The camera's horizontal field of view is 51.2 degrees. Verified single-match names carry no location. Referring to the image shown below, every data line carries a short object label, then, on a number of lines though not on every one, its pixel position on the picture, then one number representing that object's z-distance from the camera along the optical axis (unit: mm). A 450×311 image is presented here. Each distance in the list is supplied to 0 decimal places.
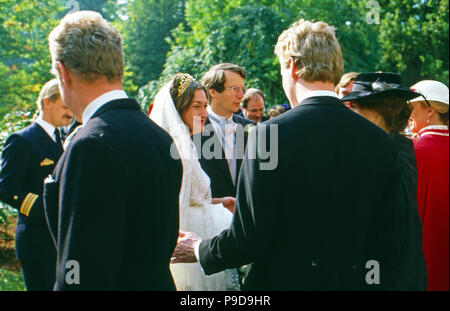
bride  3035
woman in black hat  2871
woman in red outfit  3492
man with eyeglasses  4816
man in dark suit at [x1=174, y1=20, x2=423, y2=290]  1936
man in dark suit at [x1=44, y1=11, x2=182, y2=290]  1595
